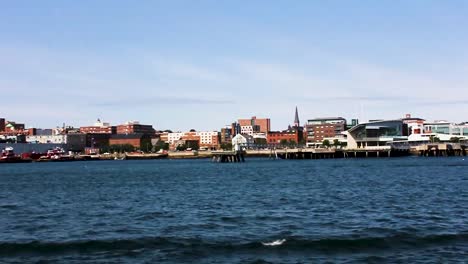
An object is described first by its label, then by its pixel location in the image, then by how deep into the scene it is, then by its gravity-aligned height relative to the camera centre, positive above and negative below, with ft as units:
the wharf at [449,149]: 644.27 +2.57
